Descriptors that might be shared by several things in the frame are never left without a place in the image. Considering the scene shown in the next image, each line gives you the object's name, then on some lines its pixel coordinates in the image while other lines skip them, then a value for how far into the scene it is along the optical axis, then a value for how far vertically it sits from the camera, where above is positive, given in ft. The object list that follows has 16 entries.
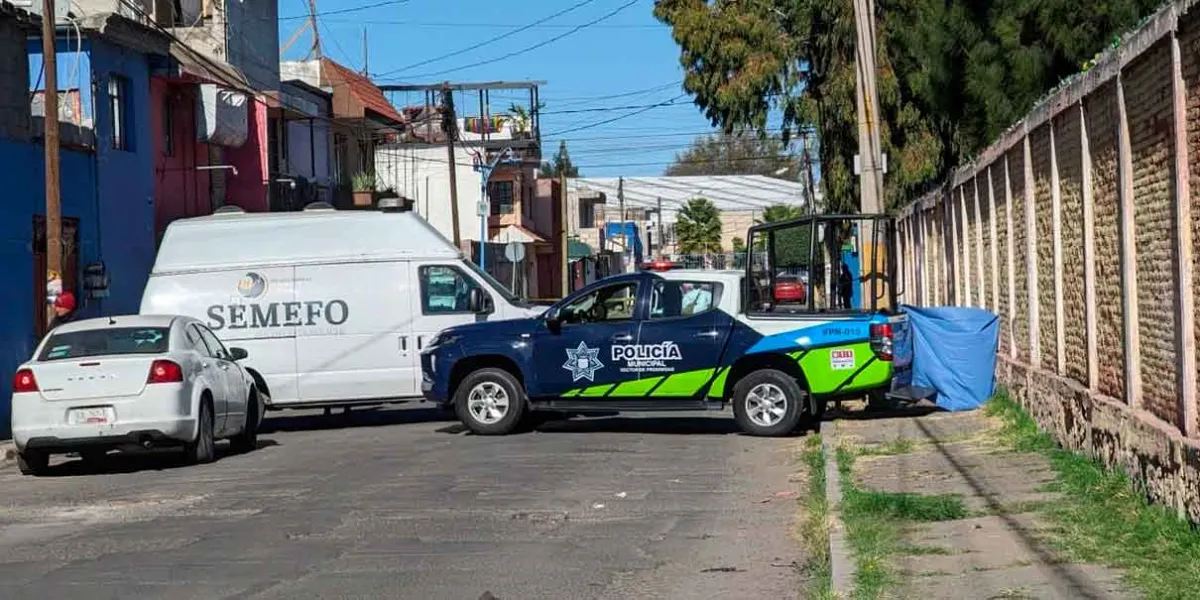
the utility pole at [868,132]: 83.51 +7.86
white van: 69.00 +0.21
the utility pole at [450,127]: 153.69 +17.24
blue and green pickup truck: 58.90 -2.28
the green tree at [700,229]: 318.65 +12.08
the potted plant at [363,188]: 143.23 +10.31
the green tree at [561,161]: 277.52 +34.27
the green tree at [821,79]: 104.78 +14.80
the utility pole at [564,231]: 224.12 +9.03
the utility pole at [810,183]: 144.86 +9.71
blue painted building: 76.07 +7.08
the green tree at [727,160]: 440.45 +35.83
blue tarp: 64.85 -2.91
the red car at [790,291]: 69.44 -0.07
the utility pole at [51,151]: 69.97 +6.86
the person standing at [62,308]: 68.08 +0.24
